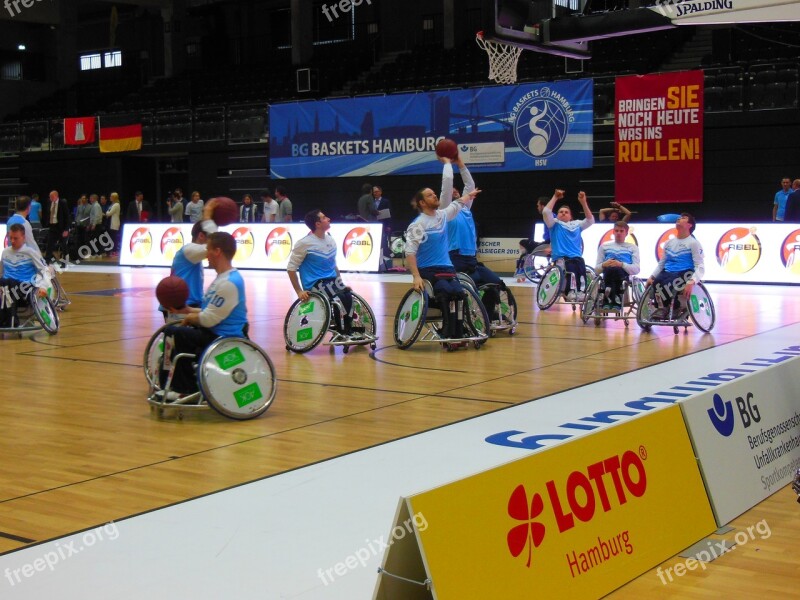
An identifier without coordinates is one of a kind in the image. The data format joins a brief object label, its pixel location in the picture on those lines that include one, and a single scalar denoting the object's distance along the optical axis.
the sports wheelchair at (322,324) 10.43
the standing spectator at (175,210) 26.38
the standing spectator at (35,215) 24.27
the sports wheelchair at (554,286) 14.21
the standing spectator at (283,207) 22.14
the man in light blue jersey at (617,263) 12.55
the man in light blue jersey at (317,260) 10.31
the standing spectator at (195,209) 24.45
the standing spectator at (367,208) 20.66
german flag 29.51
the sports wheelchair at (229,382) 6.99
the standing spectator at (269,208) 22.20
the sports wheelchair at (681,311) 11.49
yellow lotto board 3.29
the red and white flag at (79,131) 30.41
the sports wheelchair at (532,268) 18.69
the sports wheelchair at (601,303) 12.76
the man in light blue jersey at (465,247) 11.40
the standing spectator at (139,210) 26.45
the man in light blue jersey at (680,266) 11.28
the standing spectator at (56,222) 23.89
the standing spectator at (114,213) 26.24
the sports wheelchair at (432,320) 10.41
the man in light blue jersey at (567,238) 13.86
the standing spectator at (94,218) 26.44
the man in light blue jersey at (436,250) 10.34
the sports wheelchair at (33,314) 11.77
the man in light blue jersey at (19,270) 11.39
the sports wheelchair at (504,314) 11.81
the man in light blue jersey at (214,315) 7.11
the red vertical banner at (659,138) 20.00
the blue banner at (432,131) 21.66
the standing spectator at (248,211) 24.19
